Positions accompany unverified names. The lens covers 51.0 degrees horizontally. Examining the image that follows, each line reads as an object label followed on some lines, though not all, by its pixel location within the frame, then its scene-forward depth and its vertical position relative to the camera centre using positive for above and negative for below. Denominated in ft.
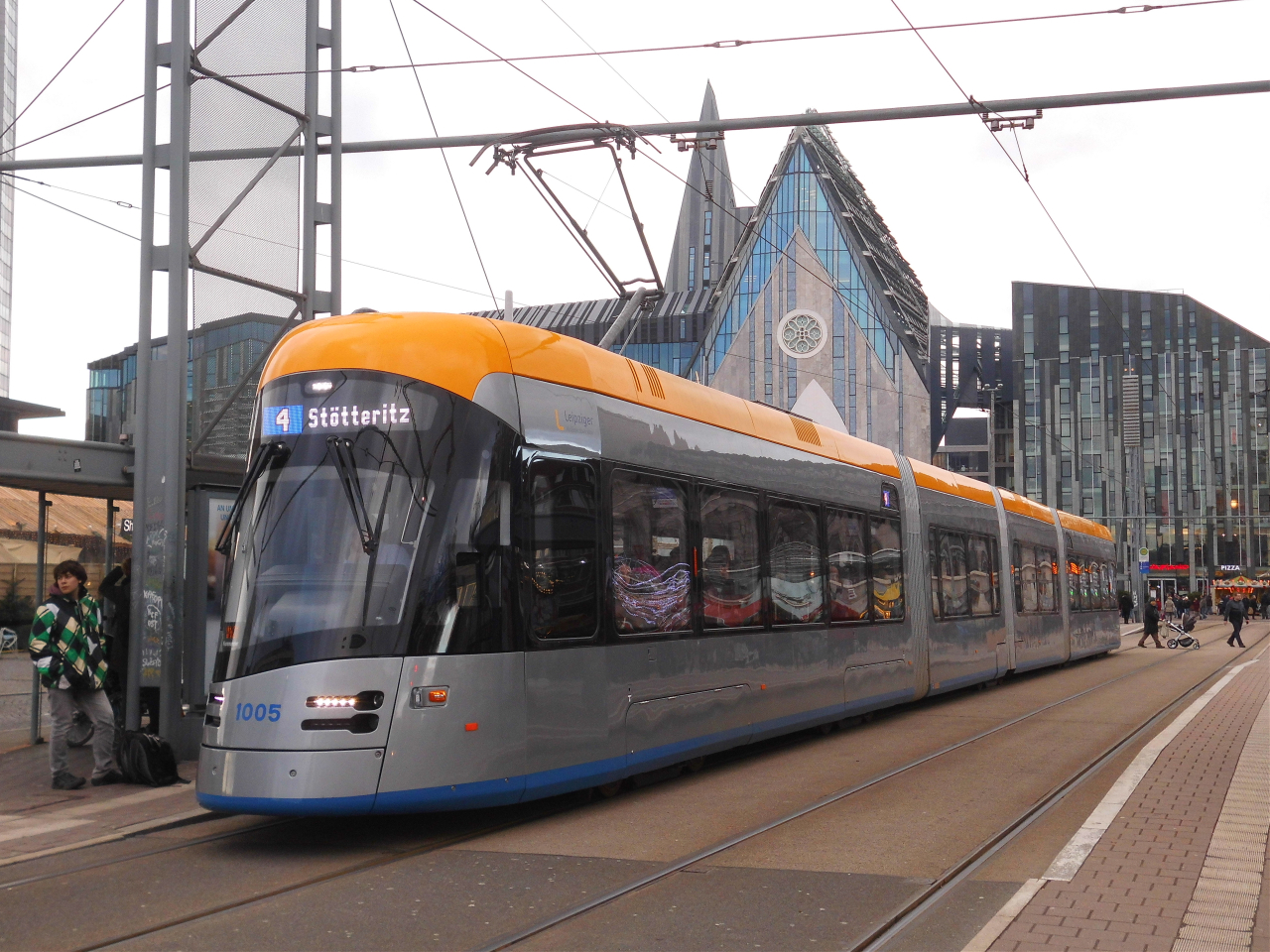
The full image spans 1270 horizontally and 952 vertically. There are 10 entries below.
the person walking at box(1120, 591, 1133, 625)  159.94 -2.94
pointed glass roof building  266.16 +54.89
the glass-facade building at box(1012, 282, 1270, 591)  308.60 +38.27
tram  23.94 +0.24
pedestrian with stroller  119.96 -3.86
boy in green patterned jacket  30.78 -1.67
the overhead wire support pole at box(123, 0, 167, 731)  34.68 +6.06
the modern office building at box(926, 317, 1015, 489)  315.17 +48.32
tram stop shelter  34.42 +2.20
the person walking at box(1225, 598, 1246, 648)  119.66 -3.48
